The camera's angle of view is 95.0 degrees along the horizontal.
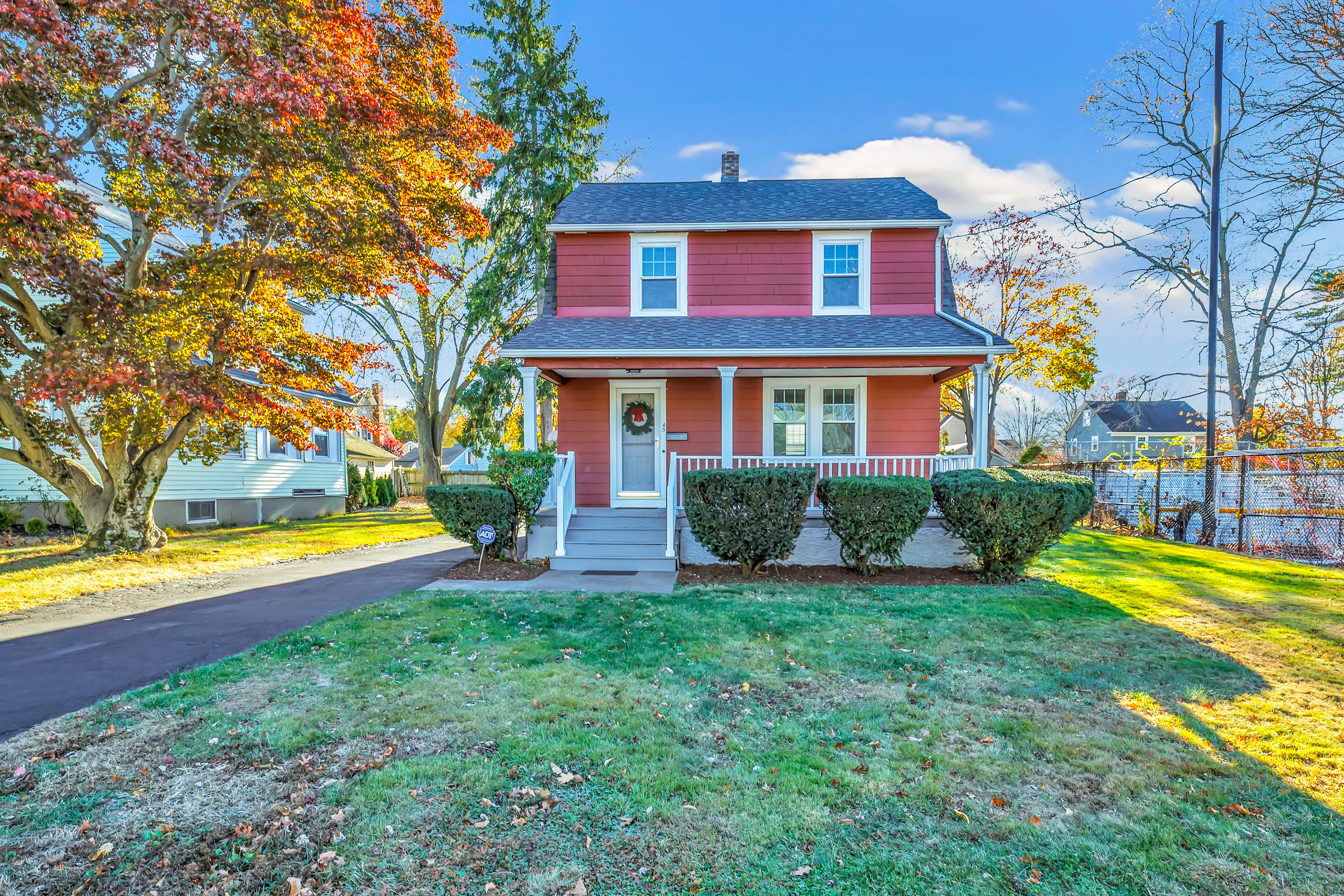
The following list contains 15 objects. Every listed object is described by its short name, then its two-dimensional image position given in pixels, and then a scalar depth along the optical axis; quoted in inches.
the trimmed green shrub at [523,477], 367.2
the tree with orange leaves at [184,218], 333.1
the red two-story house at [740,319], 439.5
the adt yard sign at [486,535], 347.6
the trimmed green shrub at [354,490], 902.4
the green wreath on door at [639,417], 451.2
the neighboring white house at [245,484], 540.4
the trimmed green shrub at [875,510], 324.2
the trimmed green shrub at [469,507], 357.7
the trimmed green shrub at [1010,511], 314.0
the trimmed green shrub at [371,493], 972.6
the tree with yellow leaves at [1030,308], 872.3
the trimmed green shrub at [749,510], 327.3
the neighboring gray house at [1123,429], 1606.8
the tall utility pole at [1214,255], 541.0
